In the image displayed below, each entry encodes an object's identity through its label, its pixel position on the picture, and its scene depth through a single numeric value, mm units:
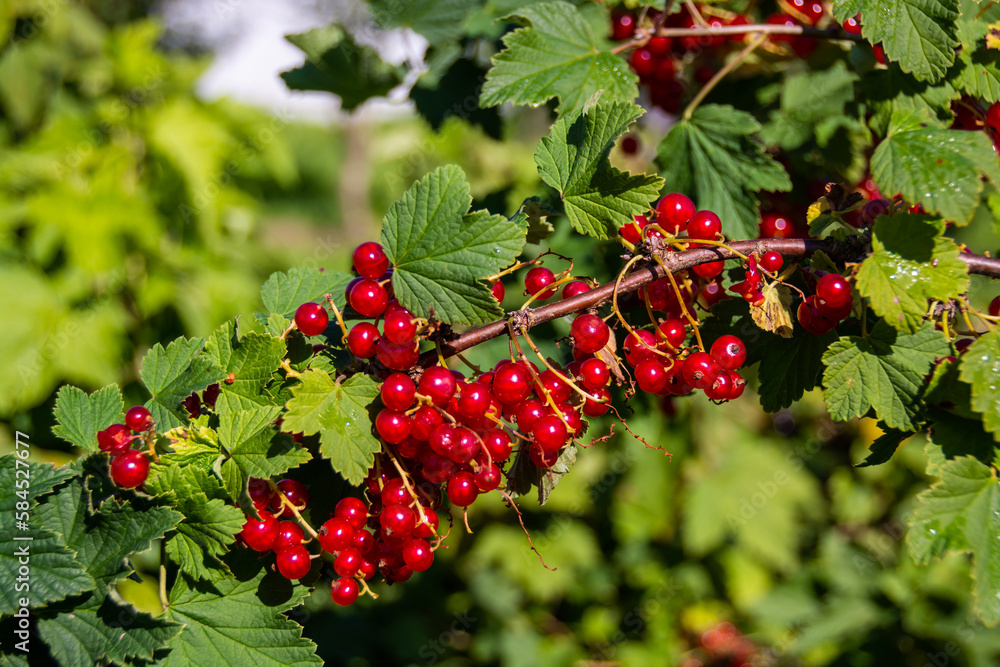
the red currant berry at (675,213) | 548
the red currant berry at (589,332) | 527
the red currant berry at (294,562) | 528
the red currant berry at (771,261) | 539
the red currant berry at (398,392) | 520
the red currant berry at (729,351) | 535
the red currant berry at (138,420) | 533
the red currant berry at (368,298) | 532
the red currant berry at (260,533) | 527
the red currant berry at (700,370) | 527
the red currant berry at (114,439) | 531
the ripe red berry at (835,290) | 527
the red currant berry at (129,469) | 527
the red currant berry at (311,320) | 536
